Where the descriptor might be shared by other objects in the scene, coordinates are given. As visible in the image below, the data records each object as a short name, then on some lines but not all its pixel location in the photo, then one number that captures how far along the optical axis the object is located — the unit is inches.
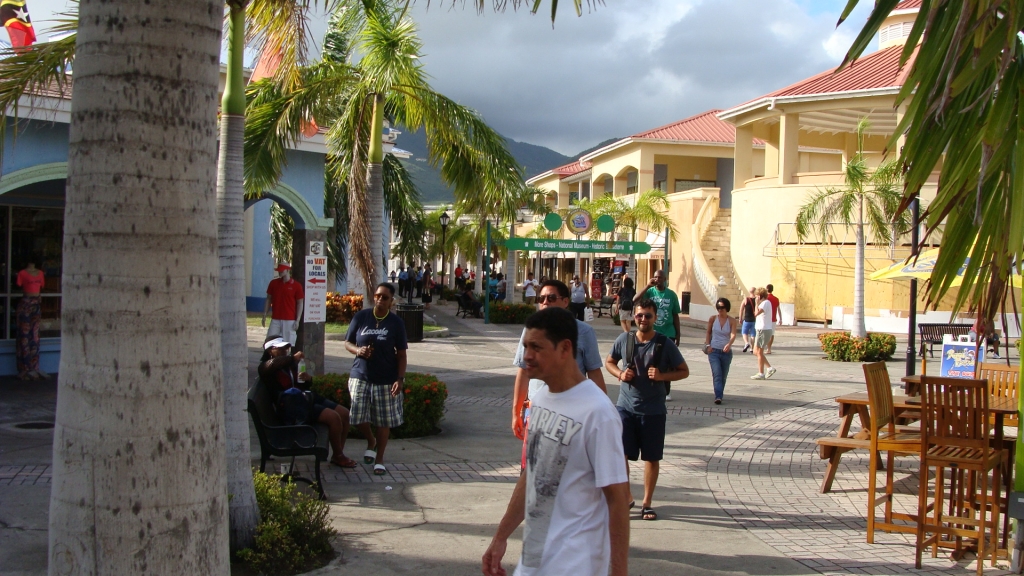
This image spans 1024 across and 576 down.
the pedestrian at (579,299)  1031.6
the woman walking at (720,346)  489.7
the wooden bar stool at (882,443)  243.6
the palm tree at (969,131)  133.4
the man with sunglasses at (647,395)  263.1
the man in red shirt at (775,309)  787.5
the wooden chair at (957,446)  221.0
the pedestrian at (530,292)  1344.7
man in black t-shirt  300.8
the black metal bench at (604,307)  1288.6
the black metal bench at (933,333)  816.7
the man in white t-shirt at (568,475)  124.0
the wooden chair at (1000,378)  323.3
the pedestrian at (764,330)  624.2
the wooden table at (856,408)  296.6
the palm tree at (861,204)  909.8
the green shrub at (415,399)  367.2
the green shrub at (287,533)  203.2
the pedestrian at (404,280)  1508.1
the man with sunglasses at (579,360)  237.1
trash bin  790.5
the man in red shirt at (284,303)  559.8
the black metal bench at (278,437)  269.9
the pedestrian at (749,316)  744.3
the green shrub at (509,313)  1101.8
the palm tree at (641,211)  1433.3
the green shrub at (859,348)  761.0
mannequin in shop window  492.7
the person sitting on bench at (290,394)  286.2
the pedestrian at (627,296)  827.4
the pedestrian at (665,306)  480.4
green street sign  1066.7
